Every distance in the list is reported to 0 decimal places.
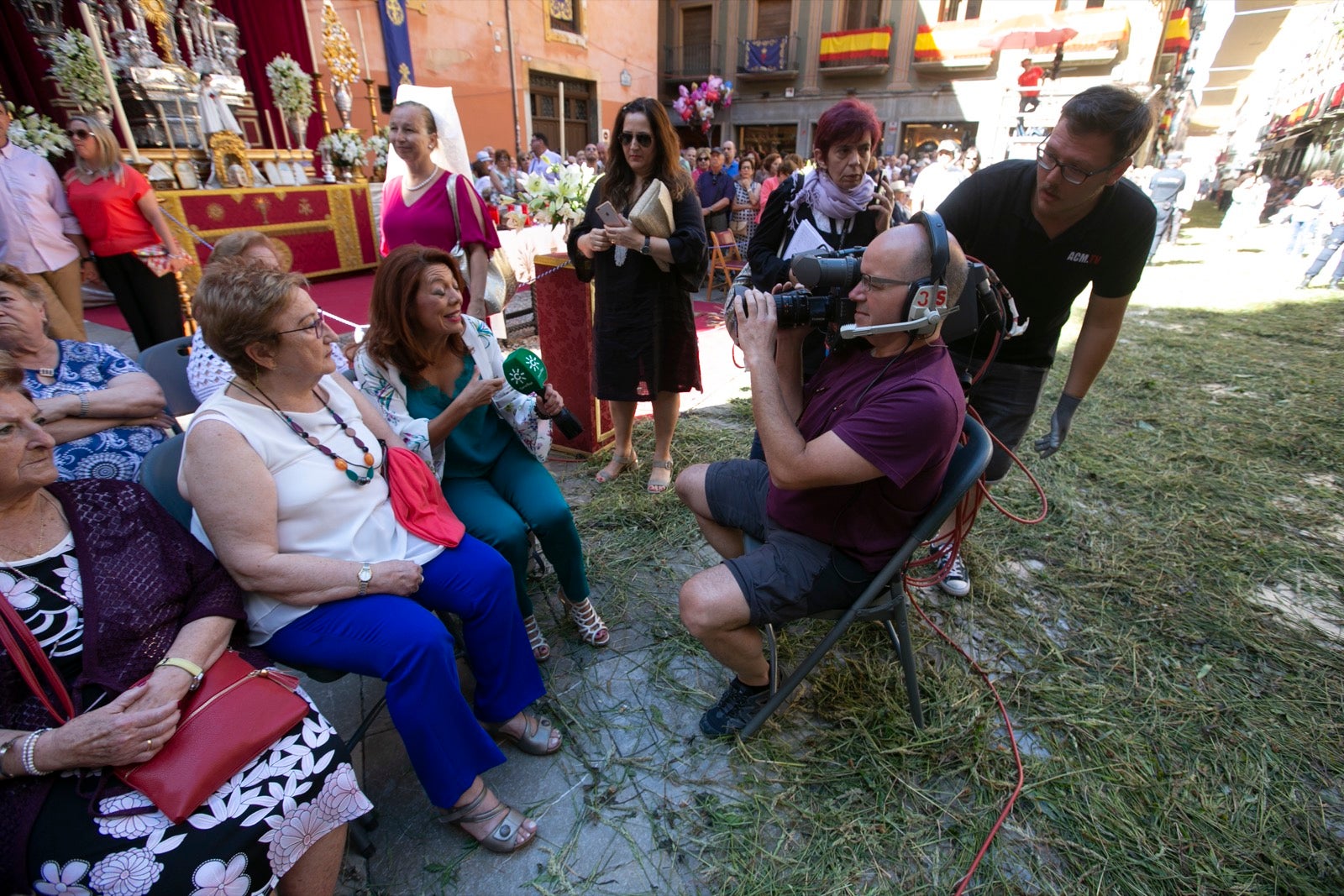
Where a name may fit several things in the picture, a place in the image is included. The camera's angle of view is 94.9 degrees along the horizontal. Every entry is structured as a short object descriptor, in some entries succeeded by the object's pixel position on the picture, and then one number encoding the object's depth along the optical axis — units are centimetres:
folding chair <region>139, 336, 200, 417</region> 219
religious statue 652
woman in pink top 304
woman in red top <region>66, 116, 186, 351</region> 382
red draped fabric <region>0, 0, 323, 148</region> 639
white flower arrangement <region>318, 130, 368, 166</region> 730
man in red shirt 1703
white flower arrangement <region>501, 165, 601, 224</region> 358
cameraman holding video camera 152
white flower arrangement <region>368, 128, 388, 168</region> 762
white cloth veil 341
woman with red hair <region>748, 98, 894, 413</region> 233
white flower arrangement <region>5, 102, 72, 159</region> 528
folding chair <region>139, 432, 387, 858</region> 163
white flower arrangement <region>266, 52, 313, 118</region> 701
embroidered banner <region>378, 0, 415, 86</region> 1034
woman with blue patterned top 168
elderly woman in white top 152
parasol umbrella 1571
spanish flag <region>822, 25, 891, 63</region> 2075
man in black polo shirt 185
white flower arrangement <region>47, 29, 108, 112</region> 559
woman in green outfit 207
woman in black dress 284
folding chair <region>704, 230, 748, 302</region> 730
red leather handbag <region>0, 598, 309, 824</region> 119
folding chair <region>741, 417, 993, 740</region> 162
